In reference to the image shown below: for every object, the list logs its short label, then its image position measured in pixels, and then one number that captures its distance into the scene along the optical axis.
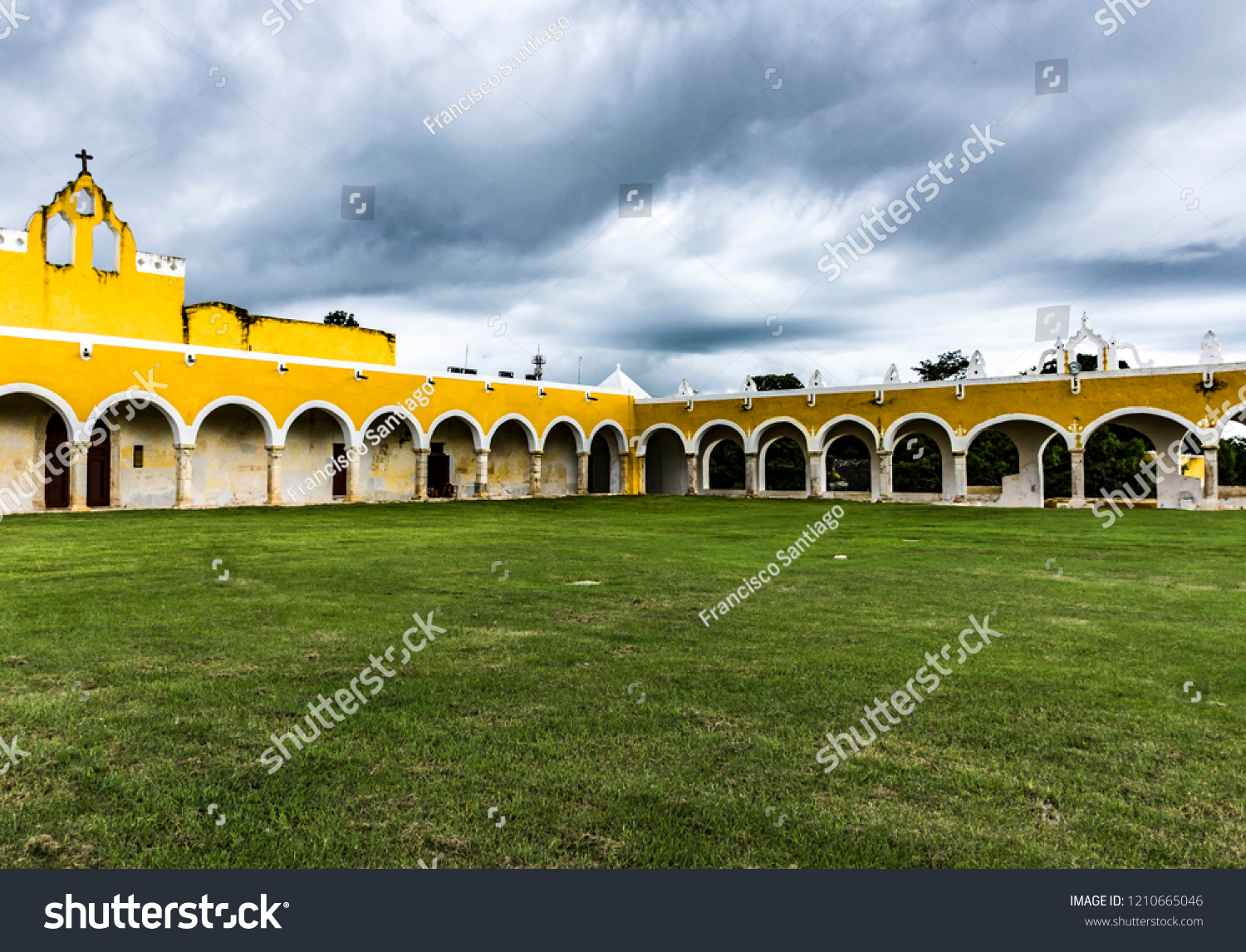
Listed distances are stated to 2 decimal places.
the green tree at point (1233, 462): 41.97
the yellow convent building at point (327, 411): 20.91
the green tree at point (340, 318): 55.18
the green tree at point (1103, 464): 35.41
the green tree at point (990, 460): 37.66
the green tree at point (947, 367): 50.72
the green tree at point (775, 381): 54.34
